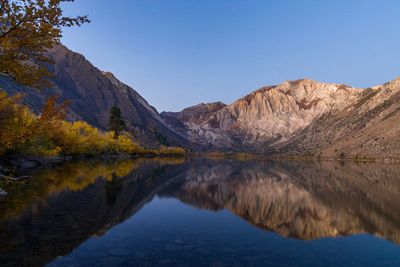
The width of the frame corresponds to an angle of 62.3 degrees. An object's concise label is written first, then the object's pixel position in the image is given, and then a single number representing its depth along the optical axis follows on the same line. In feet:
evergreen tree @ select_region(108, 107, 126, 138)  565.94
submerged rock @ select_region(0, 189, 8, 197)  105.24
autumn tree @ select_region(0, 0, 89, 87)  43.50
